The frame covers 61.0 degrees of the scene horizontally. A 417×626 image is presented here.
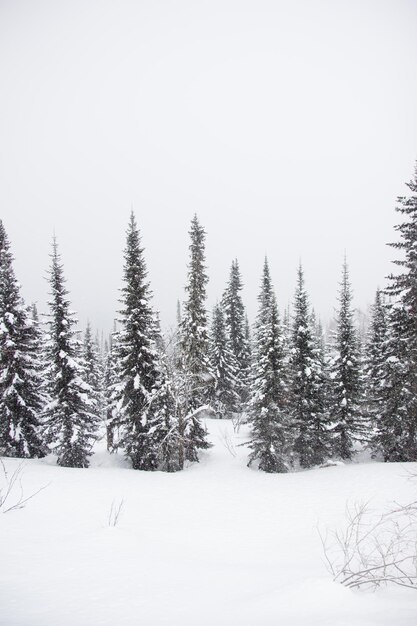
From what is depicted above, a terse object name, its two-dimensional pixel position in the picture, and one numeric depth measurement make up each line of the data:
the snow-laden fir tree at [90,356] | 41.79
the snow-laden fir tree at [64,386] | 22.97
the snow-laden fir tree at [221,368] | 40.66
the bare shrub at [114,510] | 13.62
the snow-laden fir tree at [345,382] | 26.03
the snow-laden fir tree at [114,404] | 24.38
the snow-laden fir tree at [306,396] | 26.27
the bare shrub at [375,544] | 9.25
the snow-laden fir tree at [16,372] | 21.58
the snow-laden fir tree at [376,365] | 24.14
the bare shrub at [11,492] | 13.47
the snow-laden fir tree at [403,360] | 19.41
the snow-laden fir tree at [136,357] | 23.81
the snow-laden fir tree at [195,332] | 26.30
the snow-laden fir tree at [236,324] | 45.69
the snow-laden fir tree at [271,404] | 24.69
